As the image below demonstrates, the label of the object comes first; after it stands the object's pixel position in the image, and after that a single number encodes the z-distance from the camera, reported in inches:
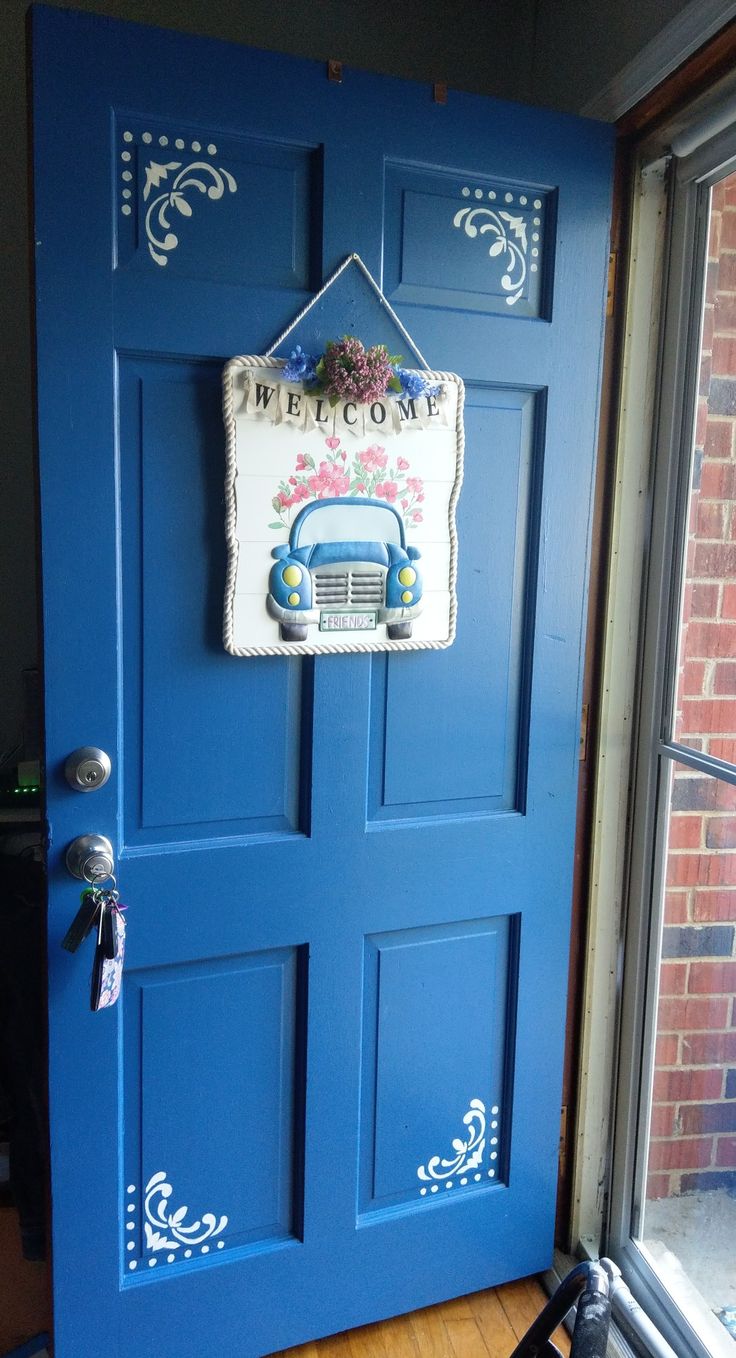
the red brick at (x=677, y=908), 66.7
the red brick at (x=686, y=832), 65.1
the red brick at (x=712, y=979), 62.6
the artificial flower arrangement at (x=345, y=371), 56.5
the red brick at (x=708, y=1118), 62.3
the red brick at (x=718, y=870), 61.9
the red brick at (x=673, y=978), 67.4
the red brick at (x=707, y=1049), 62.9
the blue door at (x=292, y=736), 54.1
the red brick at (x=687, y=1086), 64.7
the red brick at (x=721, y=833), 61.3
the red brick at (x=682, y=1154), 65.3
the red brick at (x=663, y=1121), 68.4
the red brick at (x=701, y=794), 61.3
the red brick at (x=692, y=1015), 63.9
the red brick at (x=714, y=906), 62.1
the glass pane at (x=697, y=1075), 62.6
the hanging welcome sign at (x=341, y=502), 56.8
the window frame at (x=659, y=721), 63.4
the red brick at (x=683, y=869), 65.6
